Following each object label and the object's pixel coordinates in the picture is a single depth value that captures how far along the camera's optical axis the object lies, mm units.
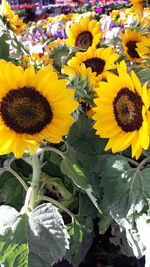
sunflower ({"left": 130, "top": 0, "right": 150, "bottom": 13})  1057
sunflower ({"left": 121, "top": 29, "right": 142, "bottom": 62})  928
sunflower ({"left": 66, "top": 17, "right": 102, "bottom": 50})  1052
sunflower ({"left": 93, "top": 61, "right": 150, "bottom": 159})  556
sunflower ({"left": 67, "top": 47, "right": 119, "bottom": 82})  798
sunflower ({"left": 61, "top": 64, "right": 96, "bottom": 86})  674
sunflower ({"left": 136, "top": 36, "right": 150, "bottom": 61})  748
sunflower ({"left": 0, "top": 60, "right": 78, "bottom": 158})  538
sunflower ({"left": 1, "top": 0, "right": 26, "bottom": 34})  988
